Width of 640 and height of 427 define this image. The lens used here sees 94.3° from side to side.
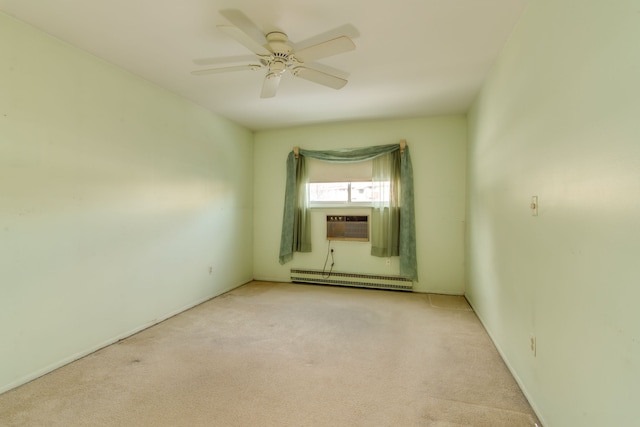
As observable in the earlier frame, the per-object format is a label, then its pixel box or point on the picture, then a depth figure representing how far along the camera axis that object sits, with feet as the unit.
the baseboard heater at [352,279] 13.84
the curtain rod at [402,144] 13.56
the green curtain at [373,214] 13.51
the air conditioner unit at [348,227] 14.48
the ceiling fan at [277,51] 6.13
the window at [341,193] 14.52
